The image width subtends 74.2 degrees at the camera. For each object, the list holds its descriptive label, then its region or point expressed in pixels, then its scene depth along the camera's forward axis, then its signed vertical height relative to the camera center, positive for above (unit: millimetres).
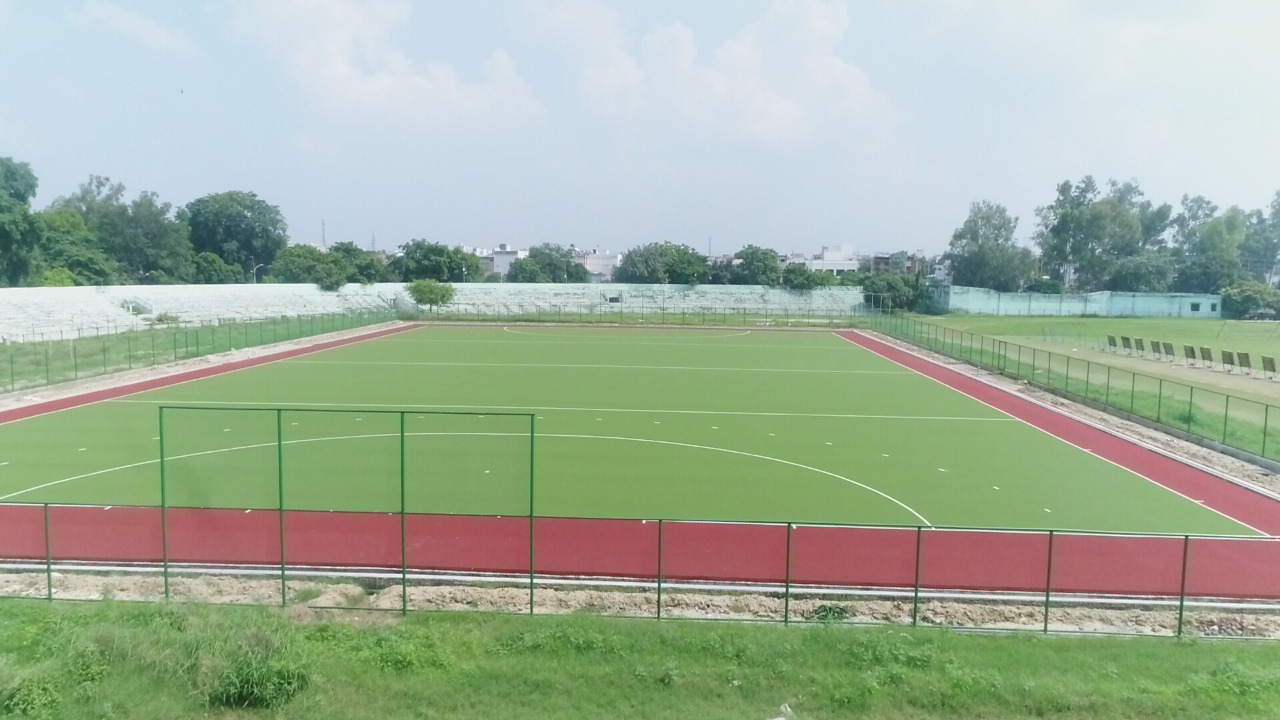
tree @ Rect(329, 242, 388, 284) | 87438 +2336
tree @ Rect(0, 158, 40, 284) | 60531 +2654
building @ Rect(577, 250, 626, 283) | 191750 +6158
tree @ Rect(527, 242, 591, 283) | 124812 +3228
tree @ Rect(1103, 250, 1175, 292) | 101588 +3360
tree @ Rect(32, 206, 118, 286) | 73688 +1861
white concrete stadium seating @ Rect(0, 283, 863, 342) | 49188 -1463
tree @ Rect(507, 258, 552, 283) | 113750 +1854
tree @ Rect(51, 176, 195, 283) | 93938 +4397
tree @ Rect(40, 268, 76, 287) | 67750 -89
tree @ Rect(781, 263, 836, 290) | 96875 +1766
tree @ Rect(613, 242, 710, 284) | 107250 +3136
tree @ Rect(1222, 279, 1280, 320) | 86812 +272
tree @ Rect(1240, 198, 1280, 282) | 124062 +8412
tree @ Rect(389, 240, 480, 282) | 102562 +2773
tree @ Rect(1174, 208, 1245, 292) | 100000 +5827
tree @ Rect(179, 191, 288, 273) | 108438 +6831
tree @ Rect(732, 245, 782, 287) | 104000 +3163
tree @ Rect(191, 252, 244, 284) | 97938 +1075
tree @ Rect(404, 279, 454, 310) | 76562 -680
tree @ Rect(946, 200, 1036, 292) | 108000 +5661
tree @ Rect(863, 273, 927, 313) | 91750 +354
